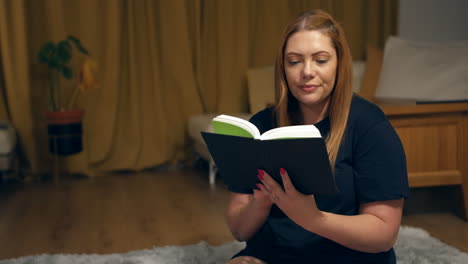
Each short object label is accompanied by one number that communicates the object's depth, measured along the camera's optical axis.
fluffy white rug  1.78
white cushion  3.03
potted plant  3.08
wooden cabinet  2.27
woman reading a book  1.04
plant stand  3.12
